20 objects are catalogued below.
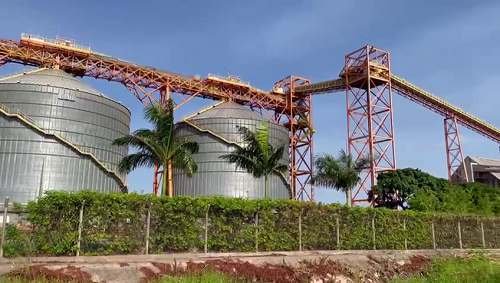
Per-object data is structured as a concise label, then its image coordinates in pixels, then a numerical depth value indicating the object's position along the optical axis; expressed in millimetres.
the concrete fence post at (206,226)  18688
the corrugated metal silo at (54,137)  36875
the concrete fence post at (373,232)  24172
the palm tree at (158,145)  24219
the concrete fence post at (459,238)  28750
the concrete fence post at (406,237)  25784
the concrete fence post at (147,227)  17375
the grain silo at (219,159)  46719
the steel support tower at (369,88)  52156
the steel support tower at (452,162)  63344
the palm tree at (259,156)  26859
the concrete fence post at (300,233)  21250
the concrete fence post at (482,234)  30139
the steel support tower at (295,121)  62812
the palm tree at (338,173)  34125
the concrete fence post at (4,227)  14561
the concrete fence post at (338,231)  22772
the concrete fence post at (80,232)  15891
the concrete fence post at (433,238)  27234
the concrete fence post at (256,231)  19912
